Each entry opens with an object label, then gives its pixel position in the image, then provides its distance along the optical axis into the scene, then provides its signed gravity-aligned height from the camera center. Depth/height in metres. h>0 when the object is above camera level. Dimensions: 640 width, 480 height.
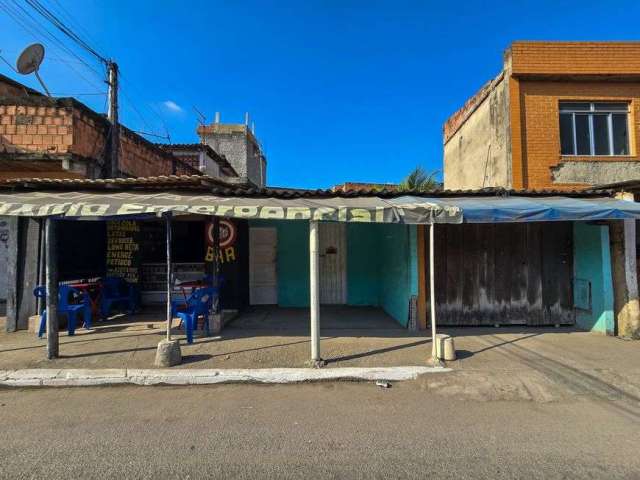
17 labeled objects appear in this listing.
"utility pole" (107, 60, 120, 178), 9.46 +3.86
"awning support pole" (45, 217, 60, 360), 5.15 -0.49
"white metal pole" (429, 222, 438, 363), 5.16 -0.74
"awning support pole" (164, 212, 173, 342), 5.36 +0.01
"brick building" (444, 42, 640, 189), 8.80 +3.61
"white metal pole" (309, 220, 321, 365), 5.04 -0.56
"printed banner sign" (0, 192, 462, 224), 4.95 +0.68
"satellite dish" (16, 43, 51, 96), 8.49 +4.86
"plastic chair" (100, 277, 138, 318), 7.68 -0.84
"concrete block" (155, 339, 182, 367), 4.93 -1.37
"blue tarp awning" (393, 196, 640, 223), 5.46 +0.71
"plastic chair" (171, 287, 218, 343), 5.95 -0.90
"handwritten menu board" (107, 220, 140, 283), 8.66 +0.09
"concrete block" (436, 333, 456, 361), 5.27 -1.40
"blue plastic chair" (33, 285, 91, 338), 6.34 -0.91
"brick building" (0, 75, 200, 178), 8.05 +2.80
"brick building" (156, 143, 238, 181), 15.28 +4.58
